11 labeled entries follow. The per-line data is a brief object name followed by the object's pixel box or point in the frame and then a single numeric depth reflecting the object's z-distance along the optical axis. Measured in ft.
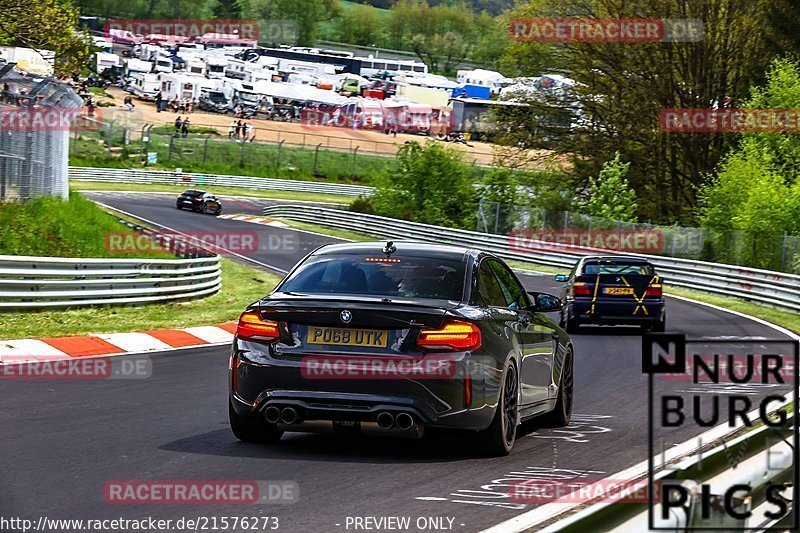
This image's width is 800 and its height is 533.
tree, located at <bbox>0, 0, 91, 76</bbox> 78.95
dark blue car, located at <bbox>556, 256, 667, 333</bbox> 71.67
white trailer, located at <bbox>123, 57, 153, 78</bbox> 352.08
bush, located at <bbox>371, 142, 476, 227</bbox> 166.91
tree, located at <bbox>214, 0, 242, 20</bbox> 610.24
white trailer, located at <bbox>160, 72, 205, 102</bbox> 325.42
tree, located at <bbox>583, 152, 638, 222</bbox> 158.20
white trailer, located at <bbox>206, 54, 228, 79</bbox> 383.47
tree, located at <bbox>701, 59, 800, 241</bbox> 125.80
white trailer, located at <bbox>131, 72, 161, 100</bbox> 332.80
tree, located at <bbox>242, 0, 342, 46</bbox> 634.43
